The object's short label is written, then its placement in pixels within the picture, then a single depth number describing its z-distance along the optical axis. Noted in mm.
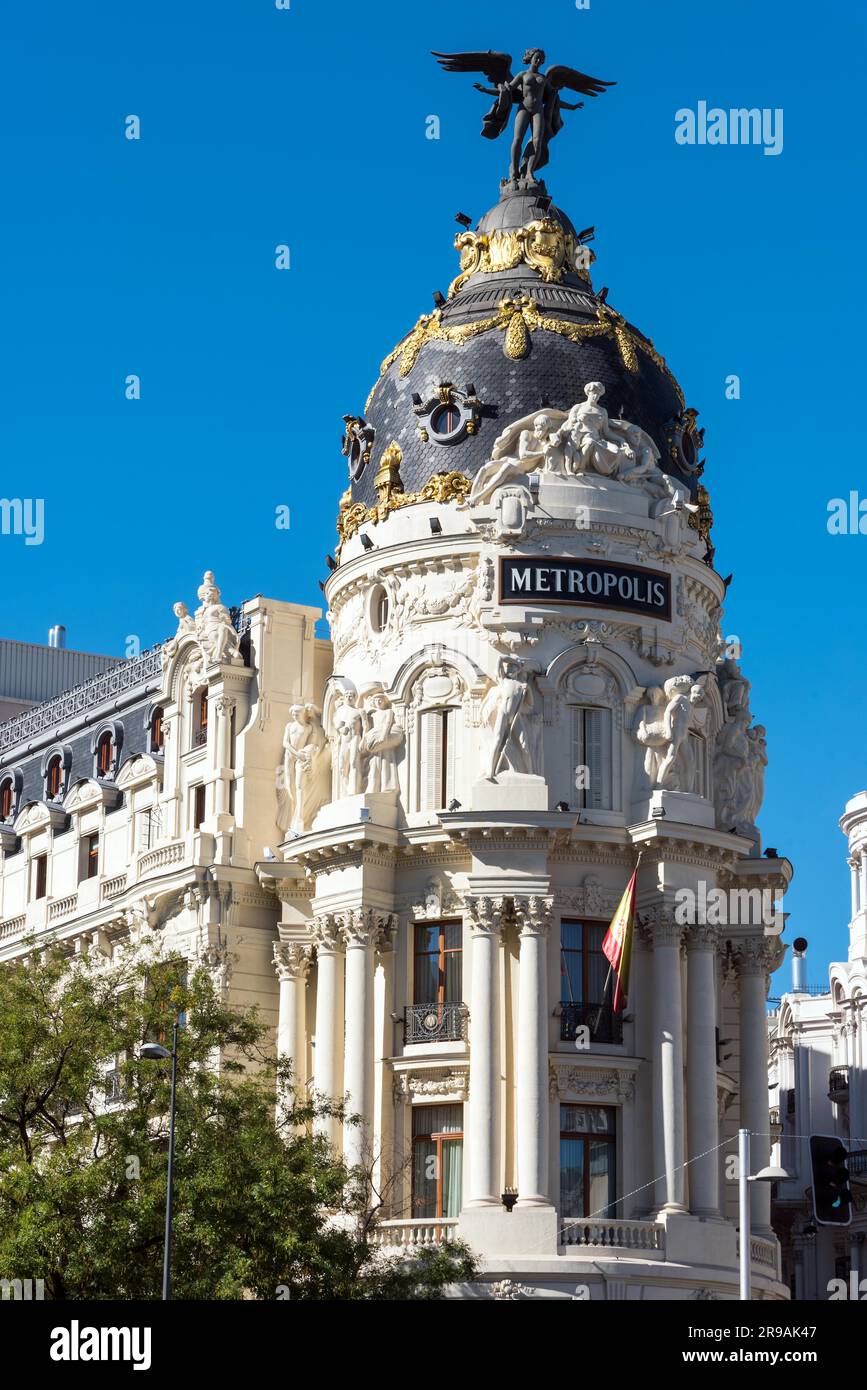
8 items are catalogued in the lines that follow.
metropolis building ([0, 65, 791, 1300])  68500
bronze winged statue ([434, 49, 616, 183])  79938
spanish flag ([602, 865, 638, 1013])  67375
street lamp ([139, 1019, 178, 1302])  52125
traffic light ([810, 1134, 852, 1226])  40125
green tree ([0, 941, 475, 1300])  56312
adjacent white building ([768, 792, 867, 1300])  101938
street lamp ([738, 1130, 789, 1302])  50250
